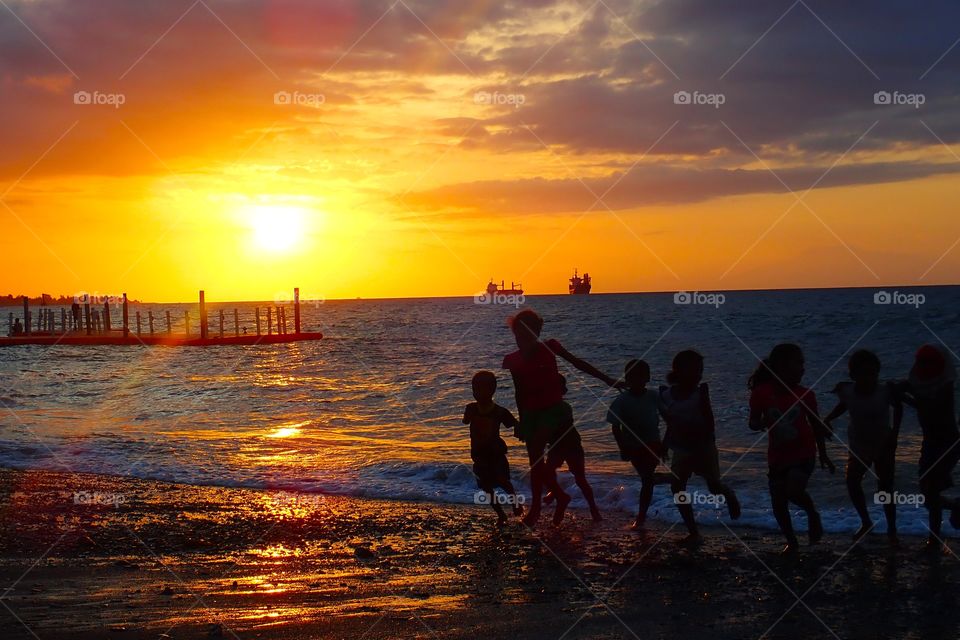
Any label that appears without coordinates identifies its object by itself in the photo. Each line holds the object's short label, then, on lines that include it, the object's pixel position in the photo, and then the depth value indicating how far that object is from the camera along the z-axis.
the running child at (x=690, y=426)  6.95
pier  51.75
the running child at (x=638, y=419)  7.48
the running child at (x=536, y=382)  7.52
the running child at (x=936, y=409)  6.88
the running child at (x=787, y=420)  6.57
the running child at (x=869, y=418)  6.92
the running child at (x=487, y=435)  7.85
